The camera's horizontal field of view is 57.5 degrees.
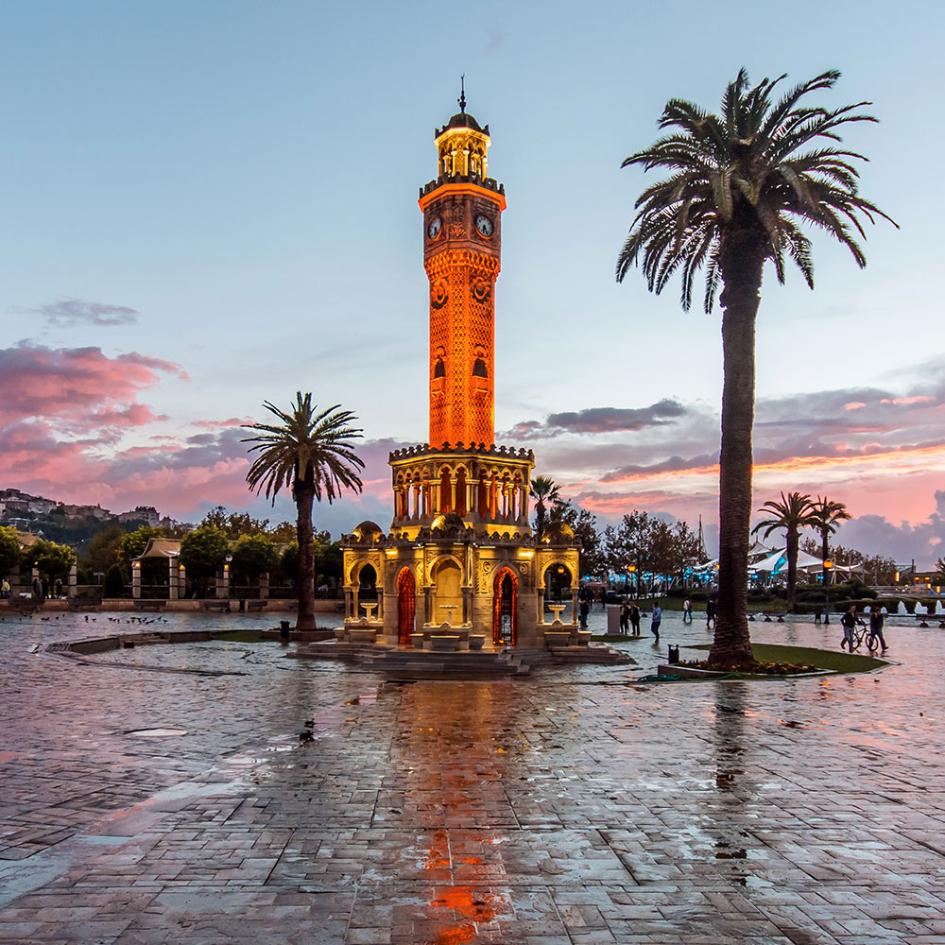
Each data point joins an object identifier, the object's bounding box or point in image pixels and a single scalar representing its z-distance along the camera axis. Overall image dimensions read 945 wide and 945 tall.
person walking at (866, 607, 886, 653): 31.23
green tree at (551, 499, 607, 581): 87.75
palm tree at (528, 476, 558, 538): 74.31
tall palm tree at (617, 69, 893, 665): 24.48
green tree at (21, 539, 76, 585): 74.06
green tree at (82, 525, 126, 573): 99.25
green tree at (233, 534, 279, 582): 72.12
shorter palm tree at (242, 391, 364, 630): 38.25
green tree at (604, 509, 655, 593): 93.81
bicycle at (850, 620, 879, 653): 31.24
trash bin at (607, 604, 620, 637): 43.66
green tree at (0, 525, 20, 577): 69.62
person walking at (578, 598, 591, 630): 42.56
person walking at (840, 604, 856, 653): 31.50
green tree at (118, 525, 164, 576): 79.94
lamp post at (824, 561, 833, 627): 51.31
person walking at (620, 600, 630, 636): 44.75
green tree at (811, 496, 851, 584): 68.56
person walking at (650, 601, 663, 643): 41.22
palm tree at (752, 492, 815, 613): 65.06
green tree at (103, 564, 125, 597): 78.69
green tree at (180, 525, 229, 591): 72.12
